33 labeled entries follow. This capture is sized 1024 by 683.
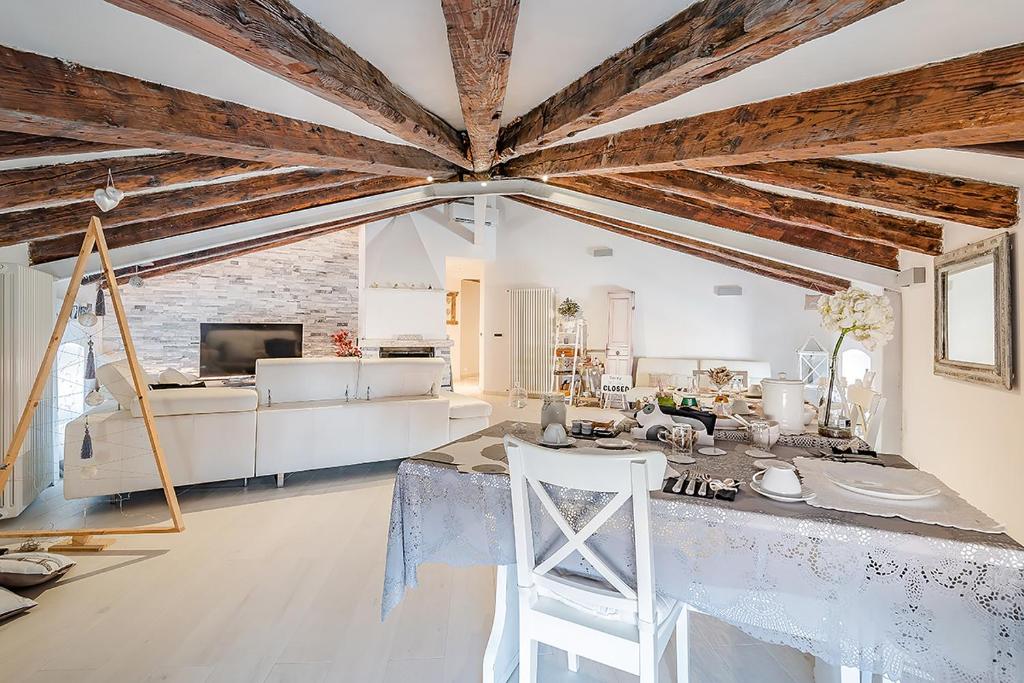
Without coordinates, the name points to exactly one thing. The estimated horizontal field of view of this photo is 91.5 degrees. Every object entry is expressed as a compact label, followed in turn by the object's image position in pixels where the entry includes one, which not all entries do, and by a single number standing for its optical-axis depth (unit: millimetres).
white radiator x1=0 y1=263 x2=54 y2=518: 3113
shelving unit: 8359
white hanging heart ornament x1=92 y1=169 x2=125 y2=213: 2346
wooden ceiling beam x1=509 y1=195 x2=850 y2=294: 5836
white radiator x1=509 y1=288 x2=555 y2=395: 8961
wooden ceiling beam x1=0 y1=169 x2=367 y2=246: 3078
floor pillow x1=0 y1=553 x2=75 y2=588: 2385
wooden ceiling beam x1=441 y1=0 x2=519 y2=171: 1550
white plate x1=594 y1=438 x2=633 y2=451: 1894
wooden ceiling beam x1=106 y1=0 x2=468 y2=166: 1395
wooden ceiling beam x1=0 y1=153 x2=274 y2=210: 2504
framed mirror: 2516
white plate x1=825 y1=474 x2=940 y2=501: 1370
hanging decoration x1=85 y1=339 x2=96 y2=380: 2775
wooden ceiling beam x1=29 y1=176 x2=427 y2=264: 3615
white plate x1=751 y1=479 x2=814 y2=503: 1402
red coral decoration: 7762
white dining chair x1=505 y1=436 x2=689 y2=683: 1296
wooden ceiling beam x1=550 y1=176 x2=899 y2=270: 4027
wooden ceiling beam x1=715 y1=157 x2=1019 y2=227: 2471
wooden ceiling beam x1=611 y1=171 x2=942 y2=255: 3297
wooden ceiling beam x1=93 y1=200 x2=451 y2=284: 5859
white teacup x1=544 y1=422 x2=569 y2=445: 1889
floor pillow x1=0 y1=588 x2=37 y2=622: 2156
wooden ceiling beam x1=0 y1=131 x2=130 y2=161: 2097
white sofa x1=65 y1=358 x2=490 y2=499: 3398
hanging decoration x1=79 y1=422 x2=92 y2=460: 2860
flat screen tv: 7082
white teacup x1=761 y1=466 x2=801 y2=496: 1418
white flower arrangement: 1956
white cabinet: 8211
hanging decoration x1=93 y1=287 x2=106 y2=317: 2818
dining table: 1149
